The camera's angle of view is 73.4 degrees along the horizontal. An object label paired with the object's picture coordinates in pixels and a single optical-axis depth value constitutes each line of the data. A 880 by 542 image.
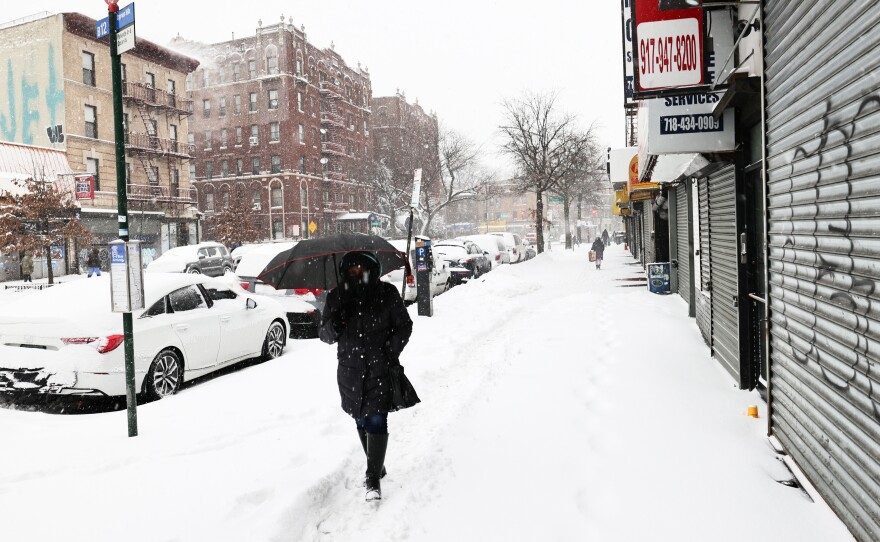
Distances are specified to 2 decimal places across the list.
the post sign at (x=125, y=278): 5.12
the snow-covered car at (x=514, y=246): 30.80
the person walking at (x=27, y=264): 26.55
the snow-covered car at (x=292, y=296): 11.20
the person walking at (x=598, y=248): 25.08
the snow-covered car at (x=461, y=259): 20.45
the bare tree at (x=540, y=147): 35.78
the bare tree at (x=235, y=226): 41.09
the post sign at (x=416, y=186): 11.66
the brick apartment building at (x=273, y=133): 55.94
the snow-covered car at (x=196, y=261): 24.77
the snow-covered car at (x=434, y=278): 15.16
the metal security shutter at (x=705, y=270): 8.23
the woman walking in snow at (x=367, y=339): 4.06
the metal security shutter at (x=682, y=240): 12.24
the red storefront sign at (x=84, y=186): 30.69
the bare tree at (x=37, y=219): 24.89
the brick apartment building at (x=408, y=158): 50.94
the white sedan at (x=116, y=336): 6.13
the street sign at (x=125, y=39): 5.26
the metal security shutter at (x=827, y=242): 2.93
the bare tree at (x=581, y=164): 35.88
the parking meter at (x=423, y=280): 12.50
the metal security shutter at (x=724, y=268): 6.57
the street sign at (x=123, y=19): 5.22
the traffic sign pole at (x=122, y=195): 5.15
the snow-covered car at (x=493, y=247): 26.47
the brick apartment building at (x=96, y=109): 33.81
